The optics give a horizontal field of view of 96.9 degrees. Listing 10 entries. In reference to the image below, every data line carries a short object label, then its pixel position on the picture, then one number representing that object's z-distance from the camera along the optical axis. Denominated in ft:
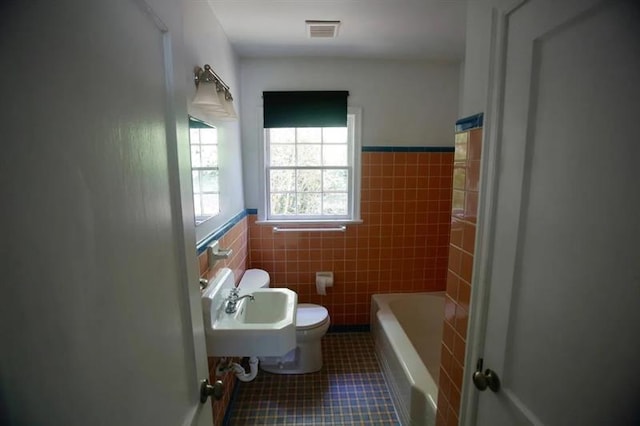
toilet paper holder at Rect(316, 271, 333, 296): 8.49
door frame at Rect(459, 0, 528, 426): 2.57
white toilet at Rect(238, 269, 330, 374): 6.89
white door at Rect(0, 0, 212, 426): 1.07
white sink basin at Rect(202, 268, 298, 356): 4.50
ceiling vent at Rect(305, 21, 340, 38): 6.04
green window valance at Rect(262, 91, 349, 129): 8.05
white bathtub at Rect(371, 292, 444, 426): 5.26
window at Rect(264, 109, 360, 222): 8.55
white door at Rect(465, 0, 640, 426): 1.67
